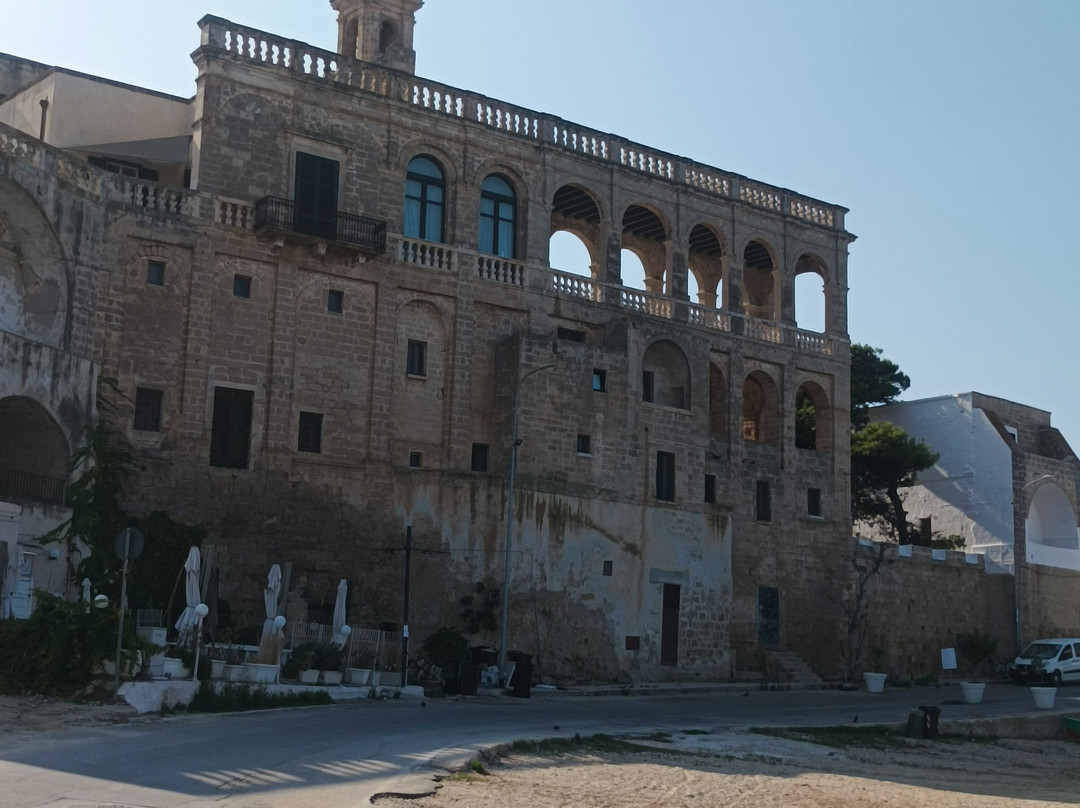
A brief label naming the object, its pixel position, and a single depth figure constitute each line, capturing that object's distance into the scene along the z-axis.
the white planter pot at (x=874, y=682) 38.98
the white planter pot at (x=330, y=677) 26.91
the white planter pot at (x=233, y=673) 24.19
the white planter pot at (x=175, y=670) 22.23
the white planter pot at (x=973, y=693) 35.25
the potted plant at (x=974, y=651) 45.97
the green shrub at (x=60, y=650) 20.56
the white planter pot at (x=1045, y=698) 33.56
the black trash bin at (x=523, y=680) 30.64
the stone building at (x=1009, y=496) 49.16
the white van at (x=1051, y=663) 42.41
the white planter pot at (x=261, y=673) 24.50
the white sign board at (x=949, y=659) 33.19
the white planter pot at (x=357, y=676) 27.66
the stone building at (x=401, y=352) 30.81
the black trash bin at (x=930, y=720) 28.35
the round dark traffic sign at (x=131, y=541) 19.98
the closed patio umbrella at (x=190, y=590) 25.26
